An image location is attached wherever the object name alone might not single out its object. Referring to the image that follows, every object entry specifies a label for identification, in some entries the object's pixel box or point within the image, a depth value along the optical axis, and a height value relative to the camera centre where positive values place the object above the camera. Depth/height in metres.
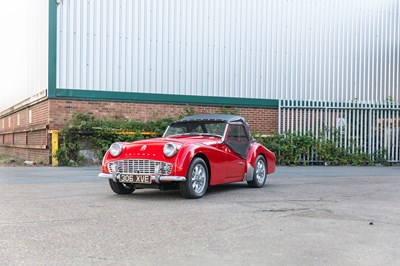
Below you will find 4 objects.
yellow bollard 14.90 -0.51
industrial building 15.73 +2.55
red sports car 7.49 -0.47
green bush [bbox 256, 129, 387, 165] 17.47 -0.67
